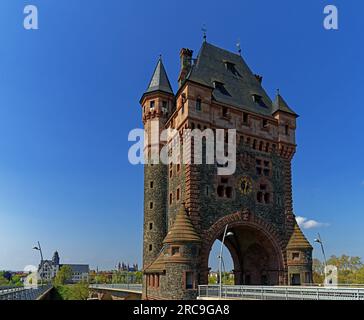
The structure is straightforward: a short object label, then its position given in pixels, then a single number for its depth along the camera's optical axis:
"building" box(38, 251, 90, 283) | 186.79
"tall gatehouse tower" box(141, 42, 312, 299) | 34.88
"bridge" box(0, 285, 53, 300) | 28.47
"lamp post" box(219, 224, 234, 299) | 27.42
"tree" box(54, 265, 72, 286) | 116.18
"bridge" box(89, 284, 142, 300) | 56.26
